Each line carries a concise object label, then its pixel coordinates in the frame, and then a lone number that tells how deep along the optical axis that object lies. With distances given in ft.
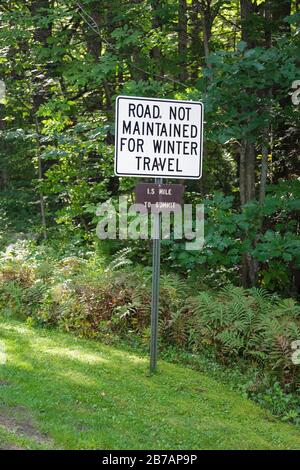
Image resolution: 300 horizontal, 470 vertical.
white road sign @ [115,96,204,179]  18.86
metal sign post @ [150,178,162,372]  19.75
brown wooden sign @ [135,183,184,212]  19.33
